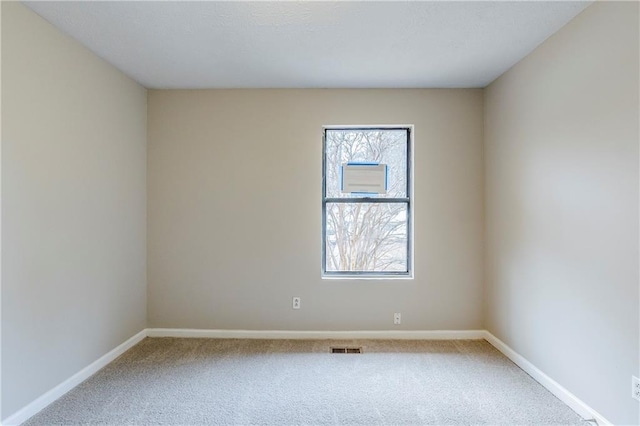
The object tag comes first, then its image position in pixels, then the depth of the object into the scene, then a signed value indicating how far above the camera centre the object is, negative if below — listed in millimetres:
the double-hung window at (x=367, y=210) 3359 +27
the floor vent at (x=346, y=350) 2942 -1276
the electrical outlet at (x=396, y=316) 3258 -1050
